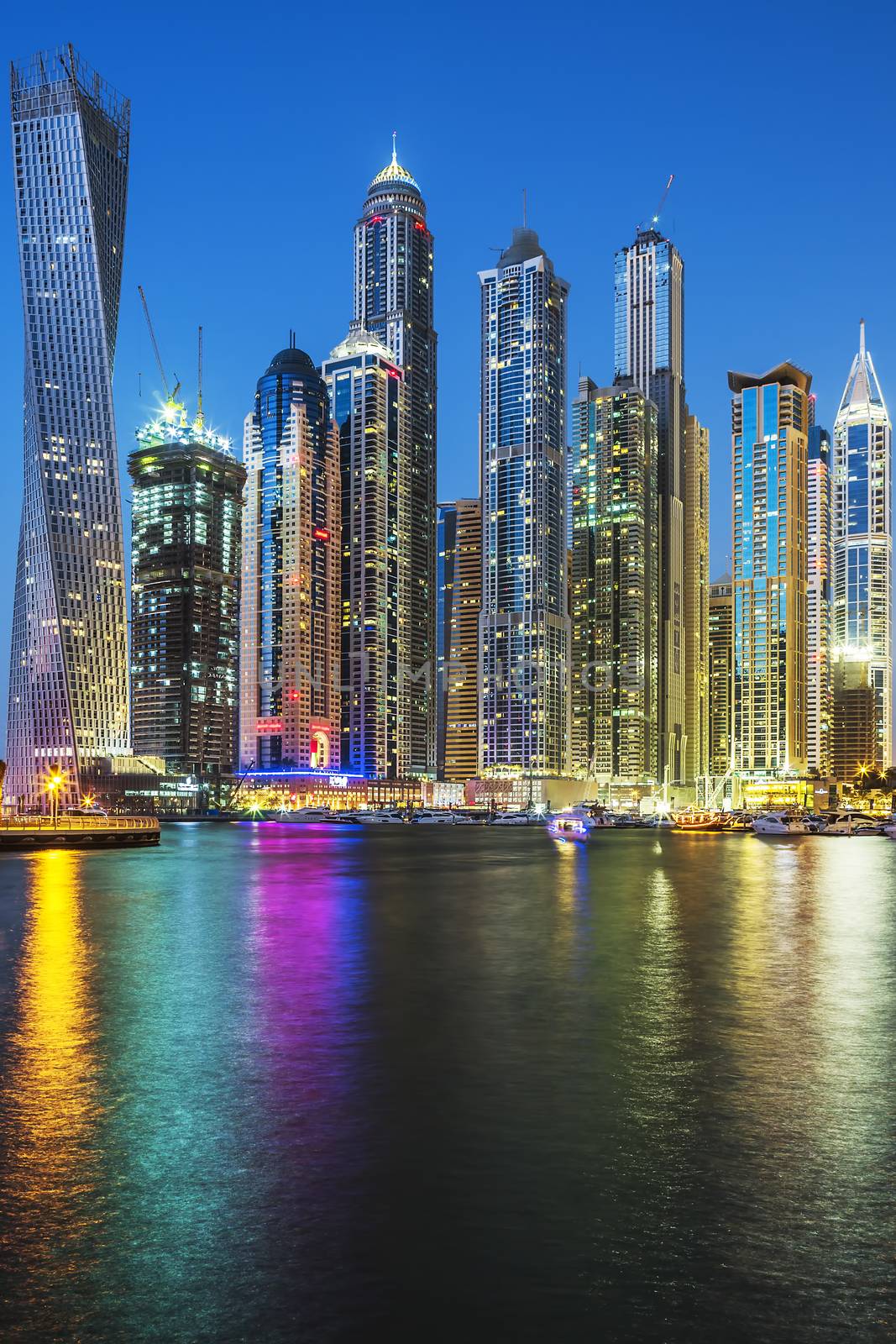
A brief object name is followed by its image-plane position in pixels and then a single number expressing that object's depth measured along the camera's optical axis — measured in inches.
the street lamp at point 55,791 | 6358.3
